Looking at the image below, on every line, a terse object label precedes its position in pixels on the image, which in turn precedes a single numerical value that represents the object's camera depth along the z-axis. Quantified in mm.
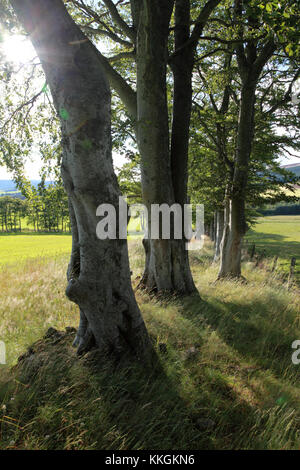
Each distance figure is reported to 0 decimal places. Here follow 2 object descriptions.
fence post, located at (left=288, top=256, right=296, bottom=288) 9831
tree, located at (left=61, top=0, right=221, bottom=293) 4705
